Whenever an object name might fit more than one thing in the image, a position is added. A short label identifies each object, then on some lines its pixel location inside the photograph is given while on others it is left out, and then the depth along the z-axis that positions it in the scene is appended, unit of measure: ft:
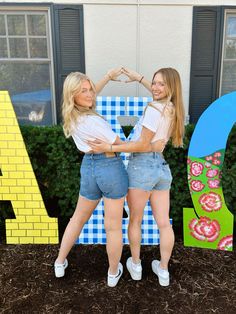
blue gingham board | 10.12
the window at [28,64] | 12.96
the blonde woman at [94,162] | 7.04
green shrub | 10.26
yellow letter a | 9.87
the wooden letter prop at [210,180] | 9.50
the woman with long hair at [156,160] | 6.98
